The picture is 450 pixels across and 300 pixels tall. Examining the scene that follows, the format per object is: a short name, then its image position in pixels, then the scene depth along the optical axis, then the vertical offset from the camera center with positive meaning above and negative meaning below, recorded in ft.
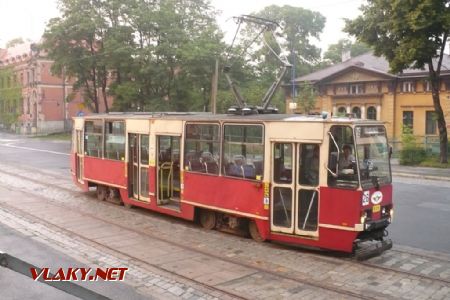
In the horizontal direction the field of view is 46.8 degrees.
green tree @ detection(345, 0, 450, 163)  83.97 +15.42
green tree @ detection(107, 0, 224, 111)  137.59 +15.66
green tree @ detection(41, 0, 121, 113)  153.89 +24.42
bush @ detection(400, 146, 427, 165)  99.40 -6.70
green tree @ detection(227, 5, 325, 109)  201.26 +38.22
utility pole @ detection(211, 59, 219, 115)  95.02 +6.76
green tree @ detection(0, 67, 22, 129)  255.62 +11.56
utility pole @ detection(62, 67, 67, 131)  235.81 +4.81
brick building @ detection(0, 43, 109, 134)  233.96 +10.61
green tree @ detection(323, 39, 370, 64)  242.37 +34.21
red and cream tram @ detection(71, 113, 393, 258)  30.96 -3.67
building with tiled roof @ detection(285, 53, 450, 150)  134.31 +7.30
